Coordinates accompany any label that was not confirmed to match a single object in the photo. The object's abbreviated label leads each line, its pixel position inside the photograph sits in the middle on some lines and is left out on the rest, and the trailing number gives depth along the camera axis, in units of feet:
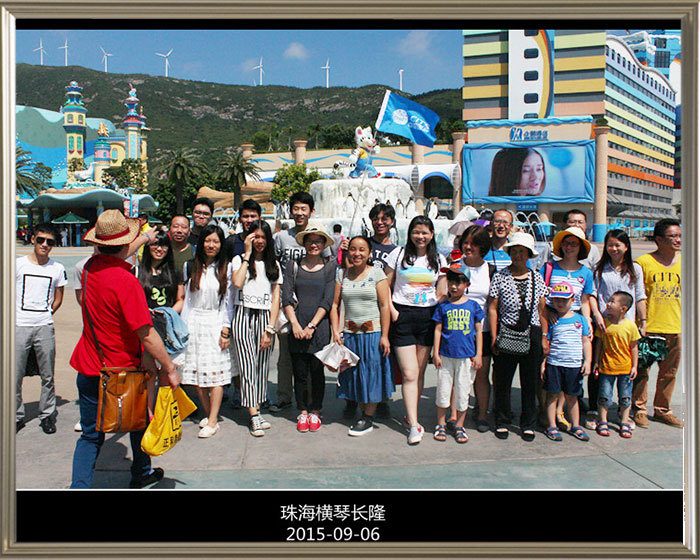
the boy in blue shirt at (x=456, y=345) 13.89
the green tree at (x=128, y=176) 201.87
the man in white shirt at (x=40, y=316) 14.24
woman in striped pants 14.51
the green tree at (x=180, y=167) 167.32
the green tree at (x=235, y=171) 188.75
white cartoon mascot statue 52.29
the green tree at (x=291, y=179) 186.09
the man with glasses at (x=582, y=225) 15.59
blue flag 44.47
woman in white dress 14.26
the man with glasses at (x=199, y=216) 17.08
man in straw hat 9.98
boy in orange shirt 14.52
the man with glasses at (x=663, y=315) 14.82
